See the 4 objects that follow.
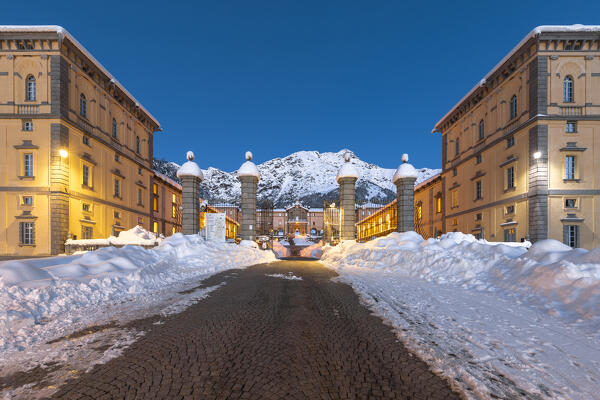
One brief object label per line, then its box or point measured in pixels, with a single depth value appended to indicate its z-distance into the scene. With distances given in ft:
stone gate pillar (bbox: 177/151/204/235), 57.11
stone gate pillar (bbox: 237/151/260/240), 62.28
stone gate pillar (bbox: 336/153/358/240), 62.59
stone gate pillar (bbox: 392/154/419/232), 57.62
